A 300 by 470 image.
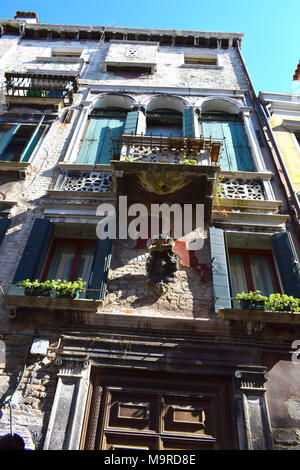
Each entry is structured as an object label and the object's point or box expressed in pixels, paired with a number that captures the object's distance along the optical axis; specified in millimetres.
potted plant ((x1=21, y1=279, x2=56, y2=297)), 6133
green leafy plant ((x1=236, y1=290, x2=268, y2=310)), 5945
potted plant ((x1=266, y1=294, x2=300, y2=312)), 5934
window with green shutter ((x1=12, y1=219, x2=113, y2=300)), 6582
